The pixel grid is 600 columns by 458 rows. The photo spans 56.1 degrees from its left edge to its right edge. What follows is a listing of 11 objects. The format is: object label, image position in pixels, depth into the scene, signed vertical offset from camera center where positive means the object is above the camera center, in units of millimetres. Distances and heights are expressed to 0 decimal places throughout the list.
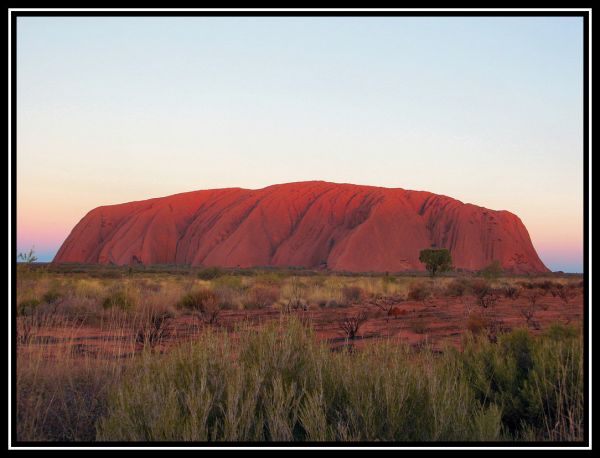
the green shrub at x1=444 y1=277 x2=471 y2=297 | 24411 -2687
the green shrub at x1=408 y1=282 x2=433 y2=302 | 22227 -2692
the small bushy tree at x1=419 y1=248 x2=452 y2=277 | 39500 -2221
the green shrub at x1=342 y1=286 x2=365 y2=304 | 21656 -2642
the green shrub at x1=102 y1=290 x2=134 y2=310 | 15452 -2086
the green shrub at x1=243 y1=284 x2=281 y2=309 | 18625 -2465
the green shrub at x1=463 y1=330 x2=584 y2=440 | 5125 -1563
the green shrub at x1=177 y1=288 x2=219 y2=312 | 16469 -2227
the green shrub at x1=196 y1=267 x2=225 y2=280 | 34747 -2878
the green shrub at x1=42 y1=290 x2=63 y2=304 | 16641 -2113
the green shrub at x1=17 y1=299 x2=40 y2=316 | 13131 -1941
